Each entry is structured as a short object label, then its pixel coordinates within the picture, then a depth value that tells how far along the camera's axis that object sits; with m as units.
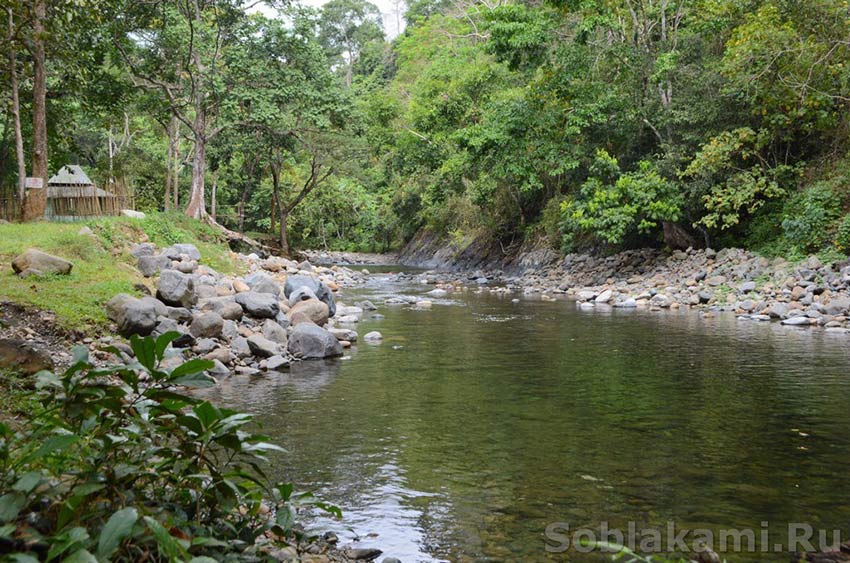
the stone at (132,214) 18.65
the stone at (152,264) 12.51
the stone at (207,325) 9.72
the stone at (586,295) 18.61
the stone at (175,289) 10.48
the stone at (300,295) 13.20
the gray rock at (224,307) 10.81
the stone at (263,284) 13.42
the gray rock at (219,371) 8.85
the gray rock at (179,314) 9.88
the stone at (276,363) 9.47
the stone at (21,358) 5.27
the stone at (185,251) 15.63
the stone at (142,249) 13.85
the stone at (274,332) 10.62
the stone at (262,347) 9.82
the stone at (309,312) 11.95
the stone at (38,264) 9.91
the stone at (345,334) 11.58
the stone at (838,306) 13.11
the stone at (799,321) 13.02
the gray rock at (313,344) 10.27
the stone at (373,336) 11.84
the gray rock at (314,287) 13.80
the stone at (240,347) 9.76
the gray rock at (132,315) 8.94
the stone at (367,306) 16.36
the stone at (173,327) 9.07
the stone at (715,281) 17.16
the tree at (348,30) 70.00
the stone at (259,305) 11.28
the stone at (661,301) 16.70
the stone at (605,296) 18.38
